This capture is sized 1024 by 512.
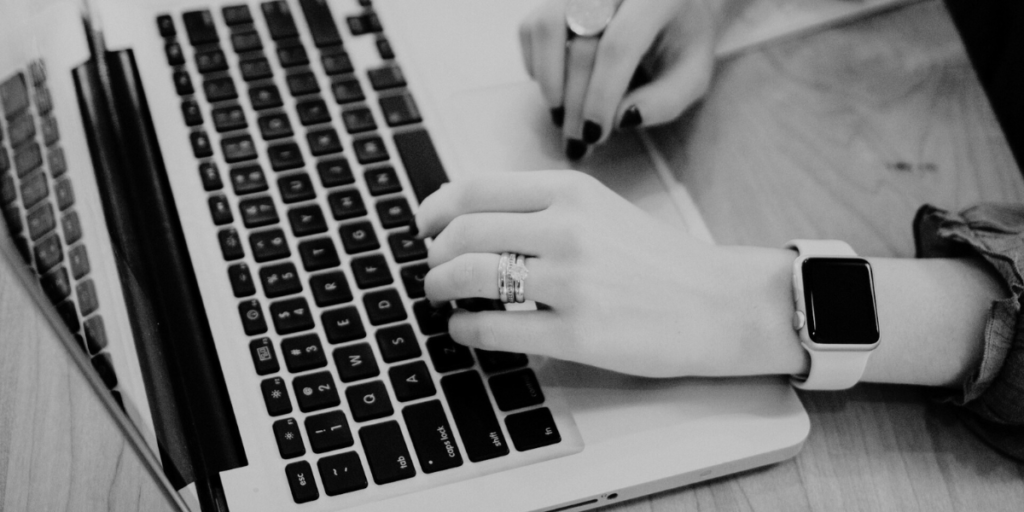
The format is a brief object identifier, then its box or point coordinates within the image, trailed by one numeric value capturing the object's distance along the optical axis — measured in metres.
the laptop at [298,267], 0.86
